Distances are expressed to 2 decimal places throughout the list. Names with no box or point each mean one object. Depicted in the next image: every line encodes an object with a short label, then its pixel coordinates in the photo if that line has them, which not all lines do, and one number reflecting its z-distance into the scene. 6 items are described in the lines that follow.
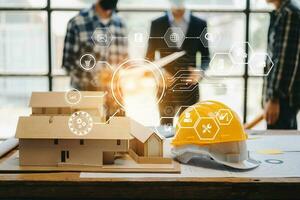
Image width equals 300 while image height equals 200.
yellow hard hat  1.38
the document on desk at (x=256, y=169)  1.30
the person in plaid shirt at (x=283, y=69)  2.46
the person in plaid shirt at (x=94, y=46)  2.49
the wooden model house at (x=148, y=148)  1.42
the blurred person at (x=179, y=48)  2.32
